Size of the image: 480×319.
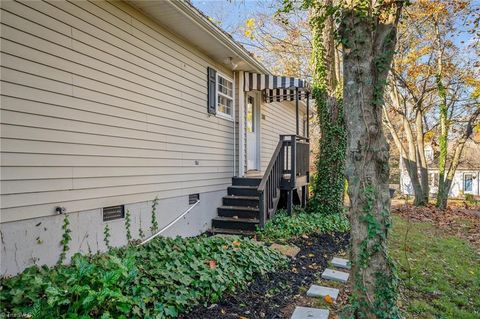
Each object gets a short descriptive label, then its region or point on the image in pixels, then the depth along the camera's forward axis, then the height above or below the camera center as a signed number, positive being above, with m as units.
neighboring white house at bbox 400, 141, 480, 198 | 31.75 -1.67
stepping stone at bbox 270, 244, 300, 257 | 5.27 -1.48
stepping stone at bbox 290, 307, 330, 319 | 3.32 -1.57
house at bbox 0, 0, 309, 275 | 3.35 +0.43
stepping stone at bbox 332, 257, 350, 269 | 5.09 -1.61
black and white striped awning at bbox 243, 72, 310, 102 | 8.02 +1.87
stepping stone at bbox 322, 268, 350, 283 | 4.47 -1.60
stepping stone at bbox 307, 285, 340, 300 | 3.89 -1.58
